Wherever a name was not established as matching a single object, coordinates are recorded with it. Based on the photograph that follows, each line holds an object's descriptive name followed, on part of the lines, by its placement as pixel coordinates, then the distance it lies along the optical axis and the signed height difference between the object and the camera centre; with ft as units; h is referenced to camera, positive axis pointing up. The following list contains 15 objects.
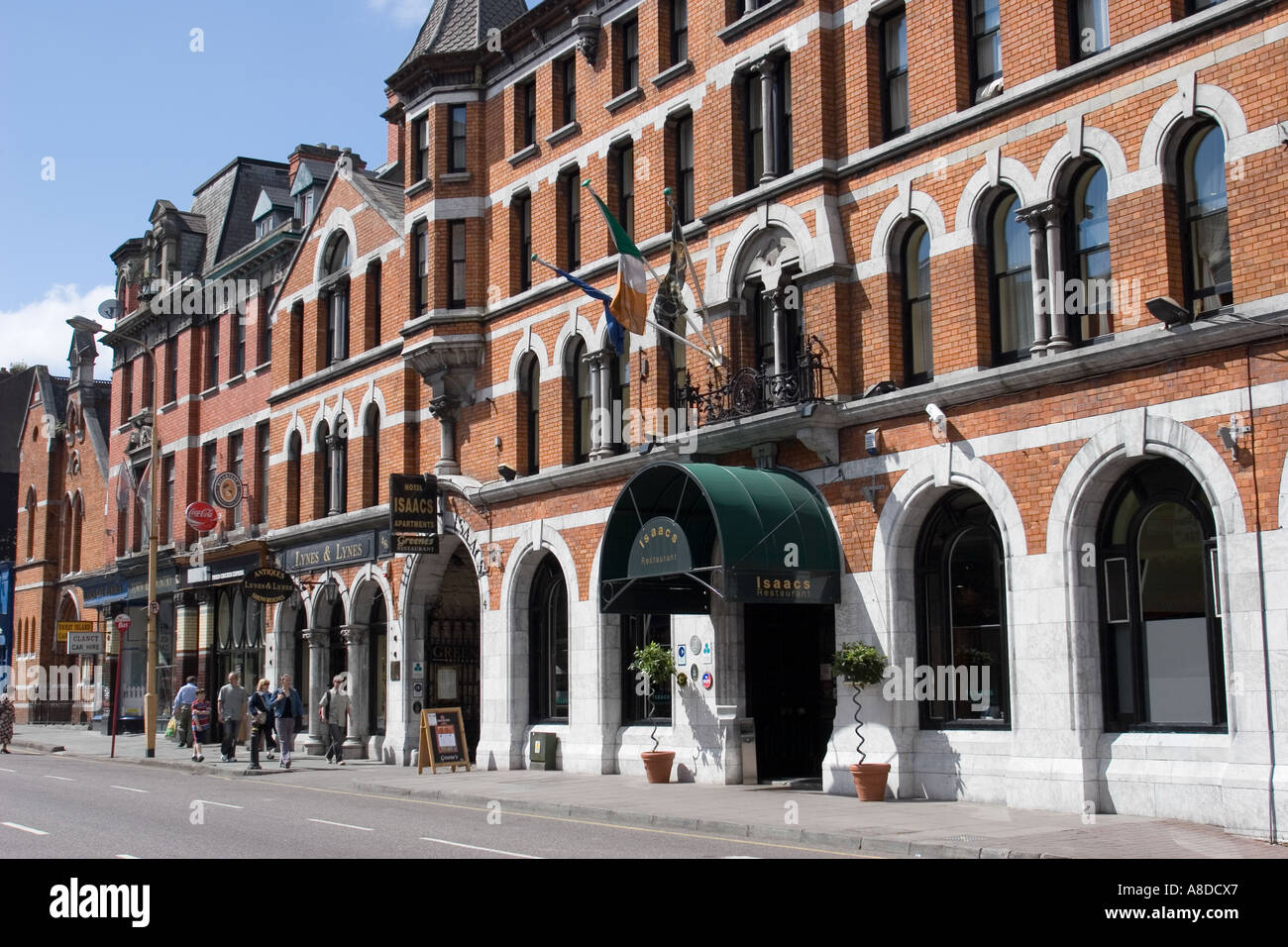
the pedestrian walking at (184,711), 122.31 -6.52
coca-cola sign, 125.70 +11.15
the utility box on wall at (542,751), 88.99 -7.59
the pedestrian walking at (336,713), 102.47 -5.62
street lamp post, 114.93 -0.52
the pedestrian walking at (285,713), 97.09 -5.30
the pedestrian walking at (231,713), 103.96 -5.54
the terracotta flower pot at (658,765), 77.10 -7.42
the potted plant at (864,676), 63.93 -2.31
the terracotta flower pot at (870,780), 63.87 -7.04
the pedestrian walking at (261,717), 95.30 -5.56
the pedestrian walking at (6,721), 128.26 -7.18
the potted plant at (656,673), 77.15 -2.35
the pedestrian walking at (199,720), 106.01 -6.32
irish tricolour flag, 74.49 +18.29
